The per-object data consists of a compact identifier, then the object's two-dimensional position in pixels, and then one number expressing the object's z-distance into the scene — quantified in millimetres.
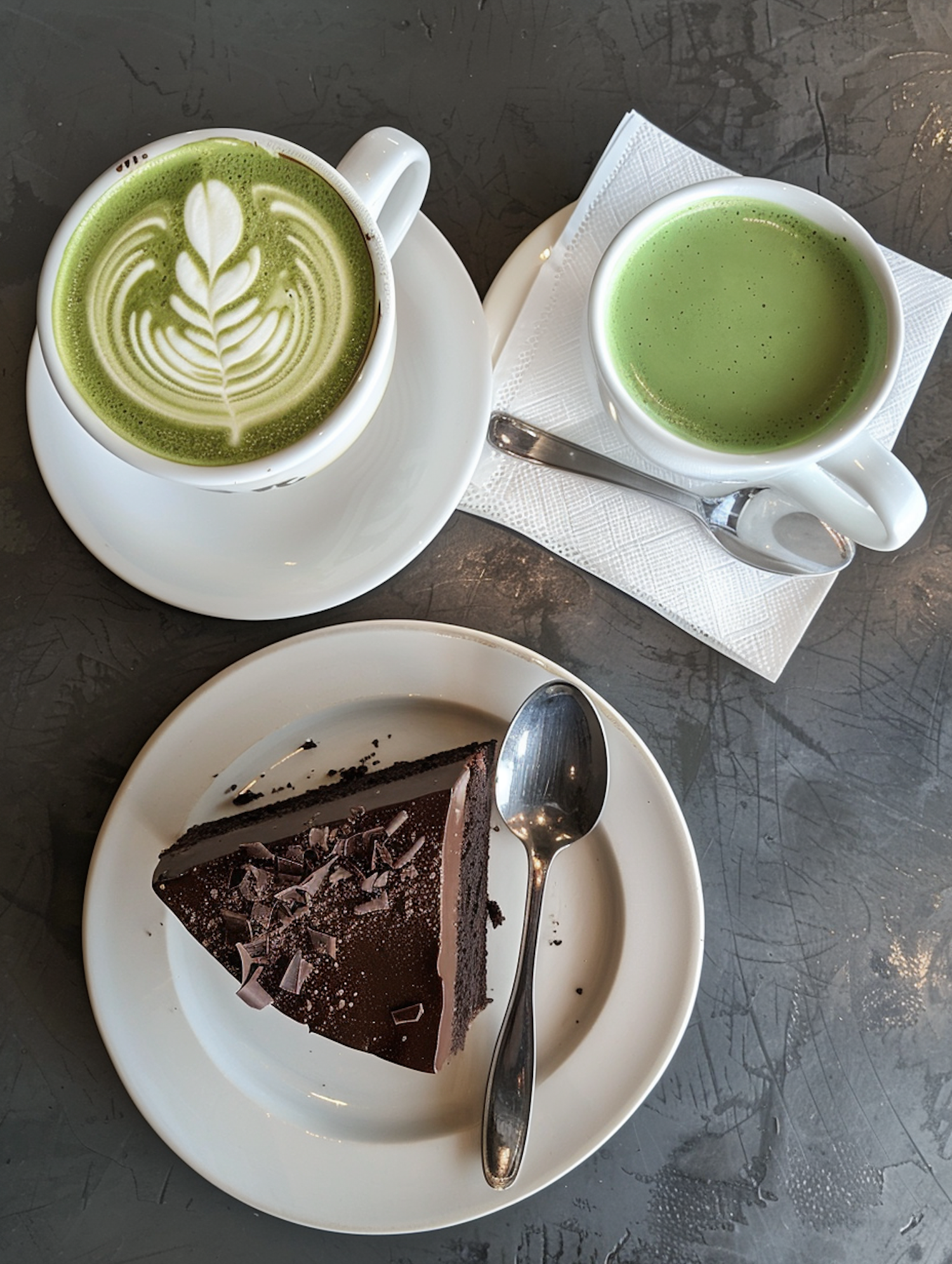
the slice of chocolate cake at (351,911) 356
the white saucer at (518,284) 373
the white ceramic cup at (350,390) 304
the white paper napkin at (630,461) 368
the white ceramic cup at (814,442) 320
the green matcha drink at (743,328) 336
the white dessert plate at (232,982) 375
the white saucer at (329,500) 348
